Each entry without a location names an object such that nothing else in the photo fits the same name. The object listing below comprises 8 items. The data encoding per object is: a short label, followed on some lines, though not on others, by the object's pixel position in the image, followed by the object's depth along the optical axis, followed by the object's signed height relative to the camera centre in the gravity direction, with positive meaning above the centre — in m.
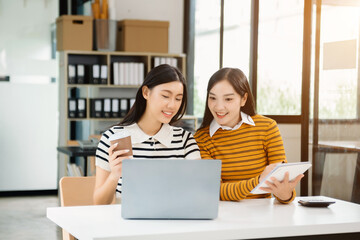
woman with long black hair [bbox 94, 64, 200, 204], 2.30 -0.16
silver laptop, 1.79 -0.31
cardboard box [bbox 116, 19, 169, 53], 5.77 +0.54
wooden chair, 2.37 -0.43
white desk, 1.70 -0.43
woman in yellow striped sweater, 2.50 -0.19
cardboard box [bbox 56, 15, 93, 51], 5.62 +0.54
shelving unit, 5.68 +0.03
